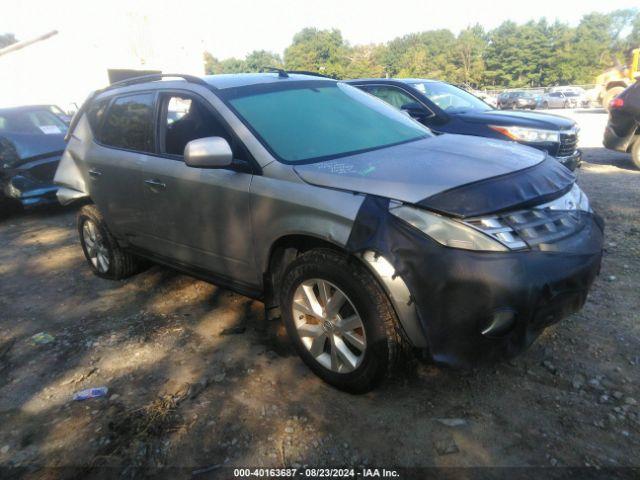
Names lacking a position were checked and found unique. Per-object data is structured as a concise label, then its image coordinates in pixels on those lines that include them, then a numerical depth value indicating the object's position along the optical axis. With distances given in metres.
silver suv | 2.22
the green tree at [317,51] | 82.12
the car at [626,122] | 7.99
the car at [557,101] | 32.59
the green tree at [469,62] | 66.06
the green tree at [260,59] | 115.25
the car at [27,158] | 7.11
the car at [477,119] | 5.92
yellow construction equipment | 23.11
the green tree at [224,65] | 118.88
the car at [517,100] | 31.56
